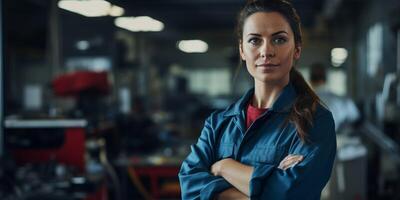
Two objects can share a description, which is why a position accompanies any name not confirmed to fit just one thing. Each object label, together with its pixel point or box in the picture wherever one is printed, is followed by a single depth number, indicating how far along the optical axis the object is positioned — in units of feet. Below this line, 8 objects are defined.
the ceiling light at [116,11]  26.40
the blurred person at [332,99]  16.47
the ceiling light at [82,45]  25.20
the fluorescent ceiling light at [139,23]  31.12
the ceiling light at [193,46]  46.52
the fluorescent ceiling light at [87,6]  23.39
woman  4.81
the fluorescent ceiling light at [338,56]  41.47
